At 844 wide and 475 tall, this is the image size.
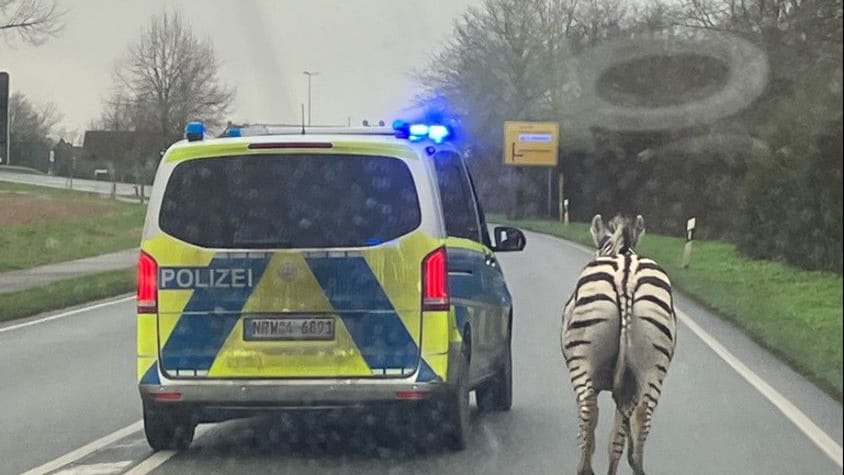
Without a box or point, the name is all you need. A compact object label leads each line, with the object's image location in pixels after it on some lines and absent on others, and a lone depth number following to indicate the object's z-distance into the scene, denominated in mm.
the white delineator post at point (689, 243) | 26309
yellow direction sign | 52531
